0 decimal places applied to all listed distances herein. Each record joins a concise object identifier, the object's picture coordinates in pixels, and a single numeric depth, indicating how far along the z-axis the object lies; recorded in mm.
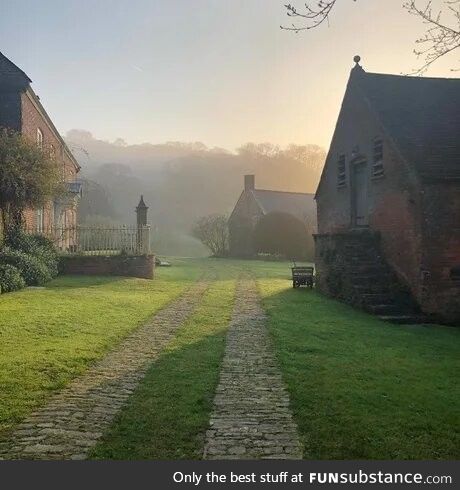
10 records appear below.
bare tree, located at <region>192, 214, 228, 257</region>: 52281
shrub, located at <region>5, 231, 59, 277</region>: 20266
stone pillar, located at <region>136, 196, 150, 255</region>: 23969
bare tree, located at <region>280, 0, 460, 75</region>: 6484
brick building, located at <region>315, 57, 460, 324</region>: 13938
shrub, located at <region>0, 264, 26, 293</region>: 16105
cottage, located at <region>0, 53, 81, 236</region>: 23219
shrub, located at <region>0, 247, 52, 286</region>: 18141
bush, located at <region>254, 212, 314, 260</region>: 45406
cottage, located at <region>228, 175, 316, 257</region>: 50281
